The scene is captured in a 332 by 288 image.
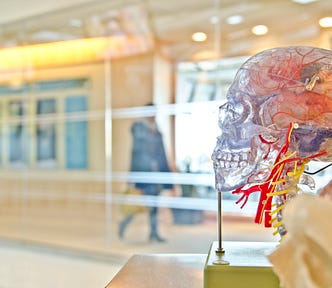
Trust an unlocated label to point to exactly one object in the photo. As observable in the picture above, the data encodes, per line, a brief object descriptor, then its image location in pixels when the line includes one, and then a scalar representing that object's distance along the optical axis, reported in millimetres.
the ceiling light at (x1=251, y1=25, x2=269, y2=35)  5742
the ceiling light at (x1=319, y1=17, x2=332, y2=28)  5190
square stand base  941
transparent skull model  935
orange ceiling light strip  7078
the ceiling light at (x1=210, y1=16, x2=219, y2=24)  5988
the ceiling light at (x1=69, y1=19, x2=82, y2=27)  6934
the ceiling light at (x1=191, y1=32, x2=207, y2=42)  6273
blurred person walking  6578
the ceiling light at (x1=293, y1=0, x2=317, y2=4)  5264
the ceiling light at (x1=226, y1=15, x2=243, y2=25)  5855
